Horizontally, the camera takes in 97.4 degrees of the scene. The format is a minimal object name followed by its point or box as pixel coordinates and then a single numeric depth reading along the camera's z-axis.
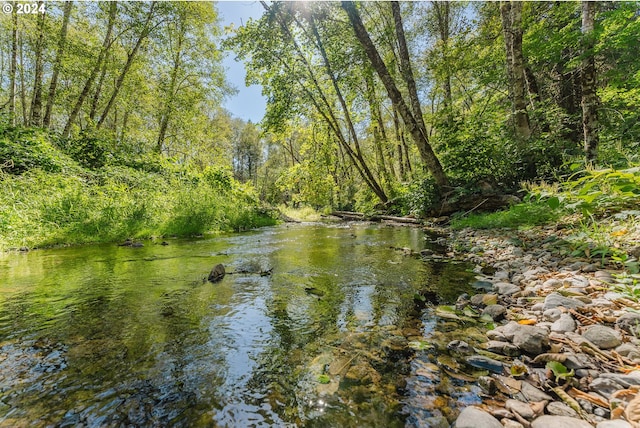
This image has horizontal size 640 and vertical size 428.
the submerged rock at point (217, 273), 4.14
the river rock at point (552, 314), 2.27
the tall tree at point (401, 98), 9.14
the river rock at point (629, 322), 1.88
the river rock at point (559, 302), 2.34
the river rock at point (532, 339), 1.93
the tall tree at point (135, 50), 14.54
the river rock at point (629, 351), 1.67
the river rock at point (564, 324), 2.08
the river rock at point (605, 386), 1.47
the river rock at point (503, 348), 2.00
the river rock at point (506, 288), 3.02
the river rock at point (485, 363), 1.85
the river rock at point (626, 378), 1.46
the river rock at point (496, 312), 2.56
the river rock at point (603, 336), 1.82
